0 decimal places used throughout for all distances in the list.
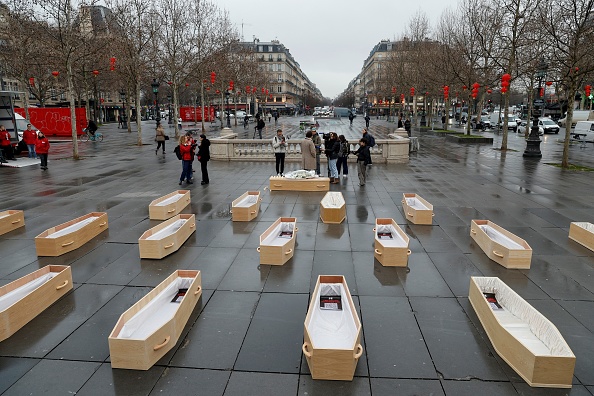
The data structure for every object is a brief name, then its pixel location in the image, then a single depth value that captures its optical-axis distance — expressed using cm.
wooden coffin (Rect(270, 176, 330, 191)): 1305
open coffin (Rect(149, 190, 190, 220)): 989
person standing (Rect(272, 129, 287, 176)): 1500
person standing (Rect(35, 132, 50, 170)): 1770
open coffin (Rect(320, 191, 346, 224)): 936
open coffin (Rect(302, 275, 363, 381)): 396
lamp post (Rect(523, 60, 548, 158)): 2163
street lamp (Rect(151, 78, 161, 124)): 3162
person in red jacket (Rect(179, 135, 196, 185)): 1344
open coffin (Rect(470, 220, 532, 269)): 680
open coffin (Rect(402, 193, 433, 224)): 935
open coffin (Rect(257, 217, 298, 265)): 694
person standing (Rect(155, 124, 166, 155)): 2386
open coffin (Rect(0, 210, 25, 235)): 880
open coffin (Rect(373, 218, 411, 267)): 685
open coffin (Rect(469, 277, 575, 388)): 387
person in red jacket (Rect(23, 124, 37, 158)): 2098
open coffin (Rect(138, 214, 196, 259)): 723
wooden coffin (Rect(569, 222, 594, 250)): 780
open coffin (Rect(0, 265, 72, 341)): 482
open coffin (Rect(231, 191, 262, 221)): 969
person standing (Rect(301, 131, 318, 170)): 1437
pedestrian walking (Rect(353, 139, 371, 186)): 1366
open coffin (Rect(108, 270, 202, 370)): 415
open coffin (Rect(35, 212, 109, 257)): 739
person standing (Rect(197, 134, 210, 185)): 1388
